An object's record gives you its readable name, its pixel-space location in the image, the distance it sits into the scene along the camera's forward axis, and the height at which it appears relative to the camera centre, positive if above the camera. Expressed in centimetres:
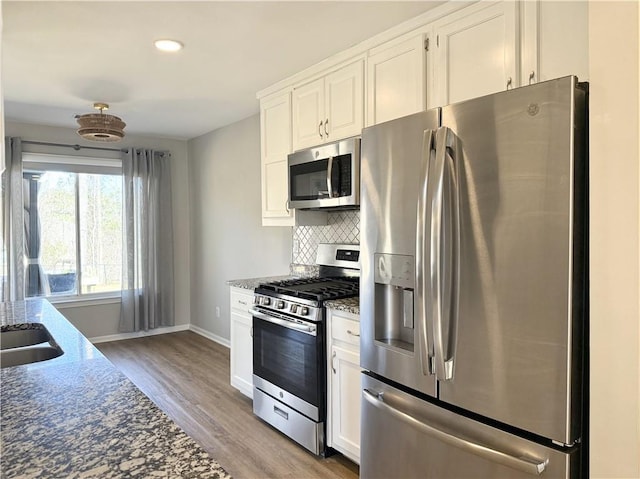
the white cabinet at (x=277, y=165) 332 +48
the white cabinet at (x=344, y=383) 237 -83
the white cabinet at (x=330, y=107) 269 +77
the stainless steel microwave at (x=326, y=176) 262 +32
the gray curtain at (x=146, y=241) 531 -14
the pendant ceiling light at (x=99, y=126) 364 +84
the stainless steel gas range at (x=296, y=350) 257 -73
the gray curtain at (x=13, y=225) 457 +6
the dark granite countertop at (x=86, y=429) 83 -43
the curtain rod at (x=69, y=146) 480 +93
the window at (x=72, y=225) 496 +6
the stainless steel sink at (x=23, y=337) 205 -48
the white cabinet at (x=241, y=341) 328 -83
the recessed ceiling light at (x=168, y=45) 262 +107
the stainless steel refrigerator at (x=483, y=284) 135 -19
